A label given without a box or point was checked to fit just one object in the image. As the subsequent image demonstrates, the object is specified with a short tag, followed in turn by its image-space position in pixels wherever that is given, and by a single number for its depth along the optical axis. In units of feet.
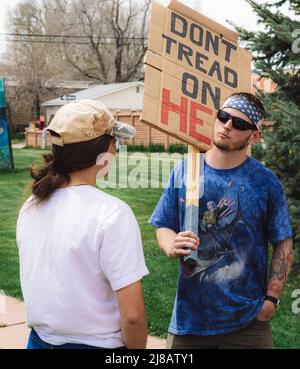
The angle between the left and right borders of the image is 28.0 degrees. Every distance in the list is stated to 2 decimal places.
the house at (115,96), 148.77
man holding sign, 8.91
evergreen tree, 19.51
